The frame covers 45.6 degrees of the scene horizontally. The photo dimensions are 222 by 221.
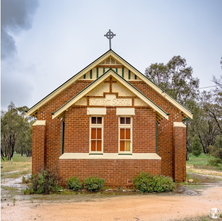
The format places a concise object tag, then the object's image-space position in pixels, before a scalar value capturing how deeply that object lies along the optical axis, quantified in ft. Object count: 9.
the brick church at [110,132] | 41.22
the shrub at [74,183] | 39.65
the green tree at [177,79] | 126.11
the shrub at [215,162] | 95.79
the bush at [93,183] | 39.27
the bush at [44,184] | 38.37
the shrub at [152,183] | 38.87
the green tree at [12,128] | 147.02
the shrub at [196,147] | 152.76
